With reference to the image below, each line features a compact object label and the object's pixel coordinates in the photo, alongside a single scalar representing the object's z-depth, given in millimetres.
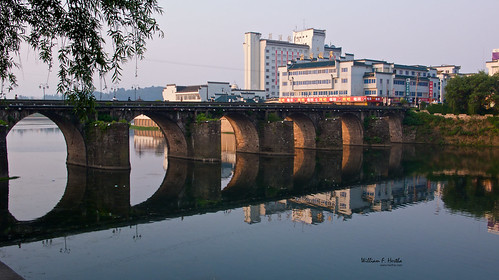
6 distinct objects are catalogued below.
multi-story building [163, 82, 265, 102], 112075
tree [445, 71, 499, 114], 76562
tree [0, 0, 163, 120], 14594
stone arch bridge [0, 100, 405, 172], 43969
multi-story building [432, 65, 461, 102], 116462
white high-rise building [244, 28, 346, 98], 141625
